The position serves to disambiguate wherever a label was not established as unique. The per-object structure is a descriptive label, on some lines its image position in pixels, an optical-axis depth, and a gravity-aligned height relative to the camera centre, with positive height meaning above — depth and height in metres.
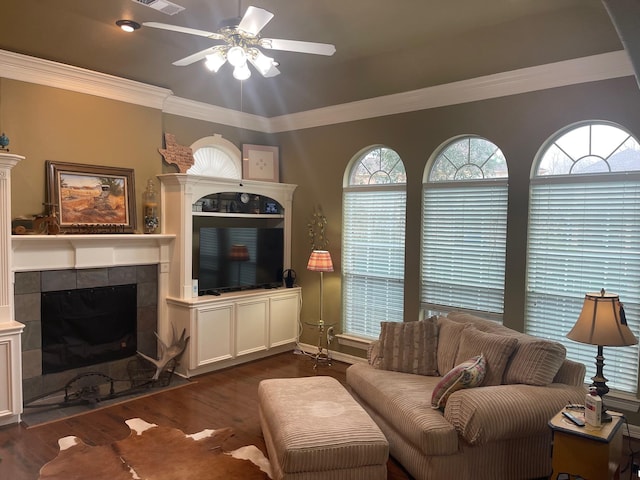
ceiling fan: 2.75 +1.08
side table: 2.59 -1.23
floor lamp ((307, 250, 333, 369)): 5.42 -0.45
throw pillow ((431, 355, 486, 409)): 3.12 -1.02
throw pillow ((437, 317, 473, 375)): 3.74 -0.95
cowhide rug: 3.15 -1.67
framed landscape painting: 4.37 +0.21
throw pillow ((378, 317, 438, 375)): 3.90 -1.02
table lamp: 2.85 -0.60
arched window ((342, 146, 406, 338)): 5.30 -0.20
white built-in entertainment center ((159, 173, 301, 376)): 5.05 -0.88
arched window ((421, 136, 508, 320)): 4.54 -0.03
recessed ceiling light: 3.89 +1.59
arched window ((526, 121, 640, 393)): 3.82 -0.06
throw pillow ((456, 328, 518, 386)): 3.28 -0.89
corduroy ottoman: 2.73 -1.28
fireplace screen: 4.37 -1.04
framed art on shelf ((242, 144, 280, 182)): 6.03 +0.75
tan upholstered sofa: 2.88 -1.20
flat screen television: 5.38 -0.44
